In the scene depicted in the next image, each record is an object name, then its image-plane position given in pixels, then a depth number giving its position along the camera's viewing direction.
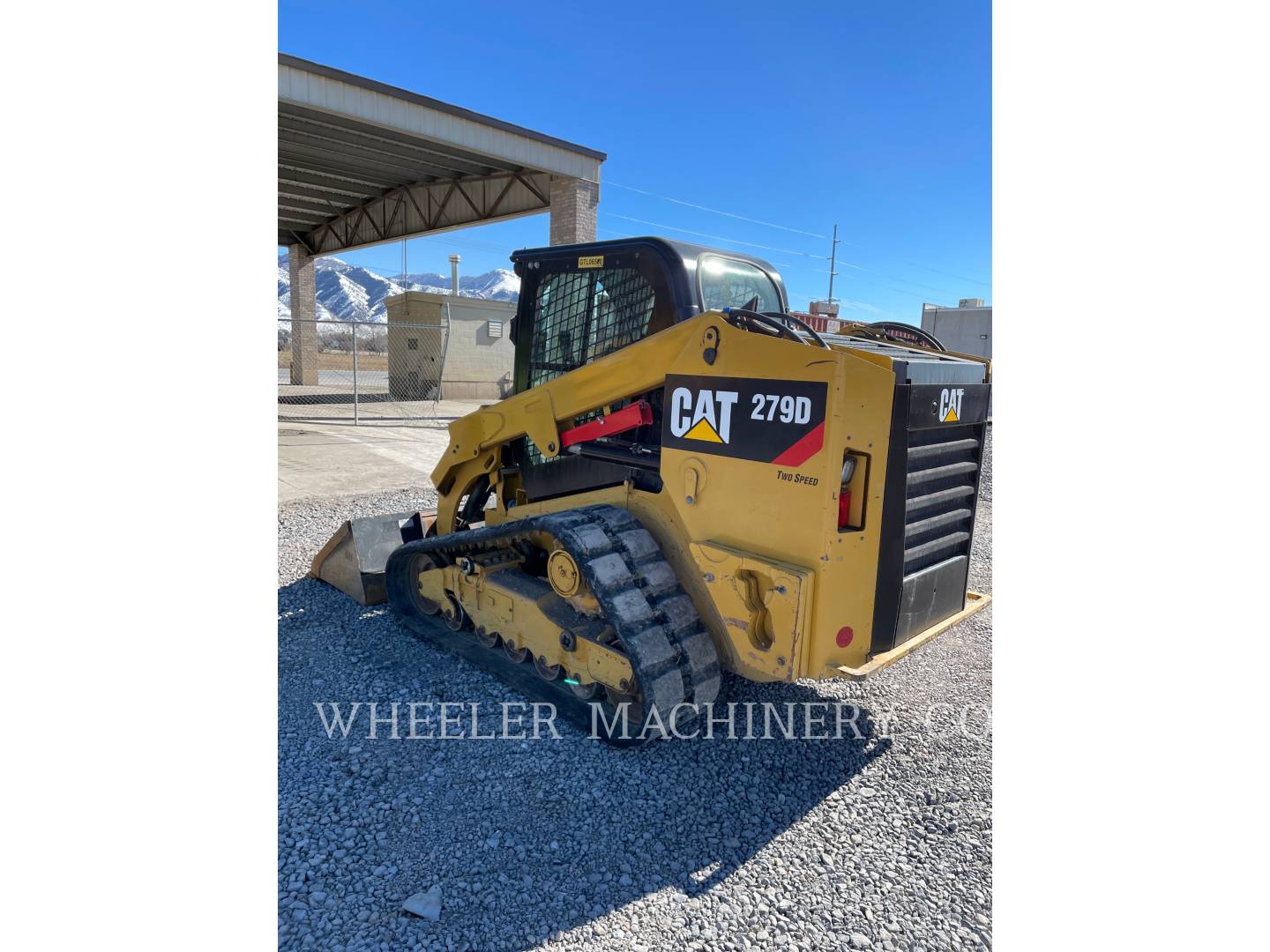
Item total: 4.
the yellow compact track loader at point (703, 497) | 2.84
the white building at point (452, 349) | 18.36
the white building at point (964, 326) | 23.06
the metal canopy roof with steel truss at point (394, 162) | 10.16
